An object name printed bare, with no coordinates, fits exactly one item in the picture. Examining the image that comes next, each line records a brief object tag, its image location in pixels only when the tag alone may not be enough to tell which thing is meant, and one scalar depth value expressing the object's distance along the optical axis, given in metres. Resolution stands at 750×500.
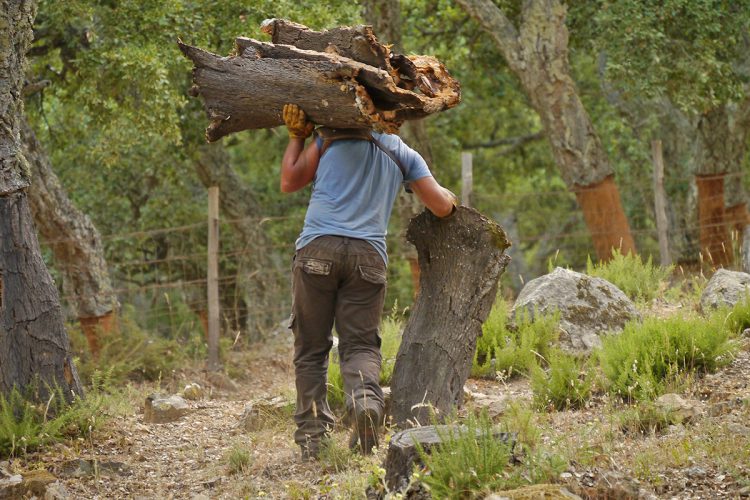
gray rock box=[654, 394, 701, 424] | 11.66
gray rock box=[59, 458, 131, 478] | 12.44
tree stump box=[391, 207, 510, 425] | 12.30
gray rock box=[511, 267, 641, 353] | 15.89
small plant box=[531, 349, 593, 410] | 13.16
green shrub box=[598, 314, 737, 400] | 12.99
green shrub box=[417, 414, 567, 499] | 9.02
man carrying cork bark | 11.52
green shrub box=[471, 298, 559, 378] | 15.35
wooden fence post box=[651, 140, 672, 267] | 23.41
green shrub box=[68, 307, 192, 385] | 20.33
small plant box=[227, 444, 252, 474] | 12.18
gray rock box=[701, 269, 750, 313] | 16.16
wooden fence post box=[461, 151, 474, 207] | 22.31
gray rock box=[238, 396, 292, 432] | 14.27
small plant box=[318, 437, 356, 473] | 11.32
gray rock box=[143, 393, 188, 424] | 15.87
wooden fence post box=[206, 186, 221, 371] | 22.37
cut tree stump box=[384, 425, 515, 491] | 9.51
